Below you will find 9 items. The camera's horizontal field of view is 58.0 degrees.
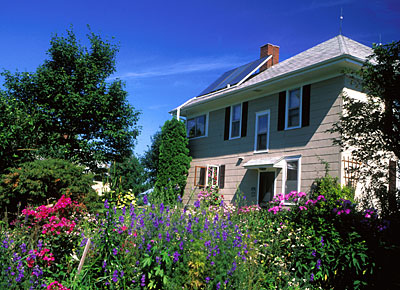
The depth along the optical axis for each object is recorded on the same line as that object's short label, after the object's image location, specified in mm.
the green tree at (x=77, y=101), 15711
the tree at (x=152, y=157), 26594
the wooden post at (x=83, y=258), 4380
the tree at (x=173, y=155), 16531
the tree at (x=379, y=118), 6219
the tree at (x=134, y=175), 18344
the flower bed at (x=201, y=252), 4086
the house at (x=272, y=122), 11336
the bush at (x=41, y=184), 9398
